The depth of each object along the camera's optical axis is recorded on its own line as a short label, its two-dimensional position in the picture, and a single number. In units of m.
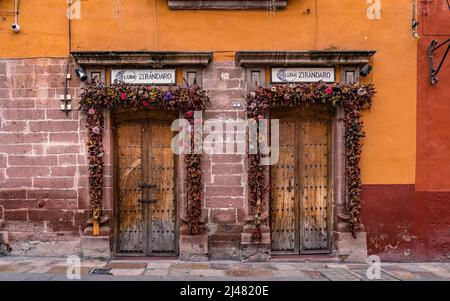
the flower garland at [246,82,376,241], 6.70
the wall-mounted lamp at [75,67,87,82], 6.68
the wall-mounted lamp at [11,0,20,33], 6.80
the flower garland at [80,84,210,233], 6.63
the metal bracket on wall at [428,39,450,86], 6.92
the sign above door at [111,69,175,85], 6.81
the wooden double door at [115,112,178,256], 7.08
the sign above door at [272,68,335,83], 6.85
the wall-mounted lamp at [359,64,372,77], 6.80
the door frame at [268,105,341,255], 7.07
